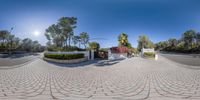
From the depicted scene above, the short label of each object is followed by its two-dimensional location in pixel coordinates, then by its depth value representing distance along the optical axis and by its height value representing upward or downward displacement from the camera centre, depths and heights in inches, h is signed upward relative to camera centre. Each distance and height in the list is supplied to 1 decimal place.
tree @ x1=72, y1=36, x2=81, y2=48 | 744.6 +83.2
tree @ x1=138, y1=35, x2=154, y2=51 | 1291.4 +105.5
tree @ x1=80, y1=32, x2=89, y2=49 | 880.7 +114.7
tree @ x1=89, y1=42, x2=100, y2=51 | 814.4 +50.7
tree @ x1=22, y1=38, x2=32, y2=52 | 1486.9 +95.2
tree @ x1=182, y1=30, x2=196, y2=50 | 1176.2 +153.3
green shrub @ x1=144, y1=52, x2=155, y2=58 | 637.4 -28.1
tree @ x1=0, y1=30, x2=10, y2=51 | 1103.6 +161.5
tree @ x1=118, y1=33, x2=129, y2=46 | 1093.3 +121.4
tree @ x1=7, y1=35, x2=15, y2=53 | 1124.9 +129.8
